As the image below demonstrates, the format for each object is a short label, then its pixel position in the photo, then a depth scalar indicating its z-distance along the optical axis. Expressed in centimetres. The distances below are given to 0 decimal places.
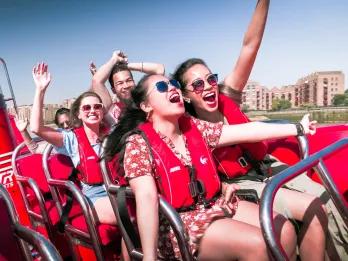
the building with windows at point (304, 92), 13062
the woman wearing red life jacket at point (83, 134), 303
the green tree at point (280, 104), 13525
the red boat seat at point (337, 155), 210
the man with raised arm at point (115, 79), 371
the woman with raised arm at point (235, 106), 250
